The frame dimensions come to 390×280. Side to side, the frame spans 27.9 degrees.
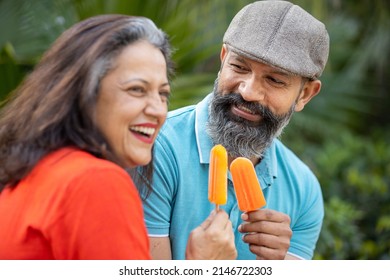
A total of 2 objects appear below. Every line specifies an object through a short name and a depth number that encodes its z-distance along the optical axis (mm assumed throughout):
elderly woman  2008
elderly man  3094
